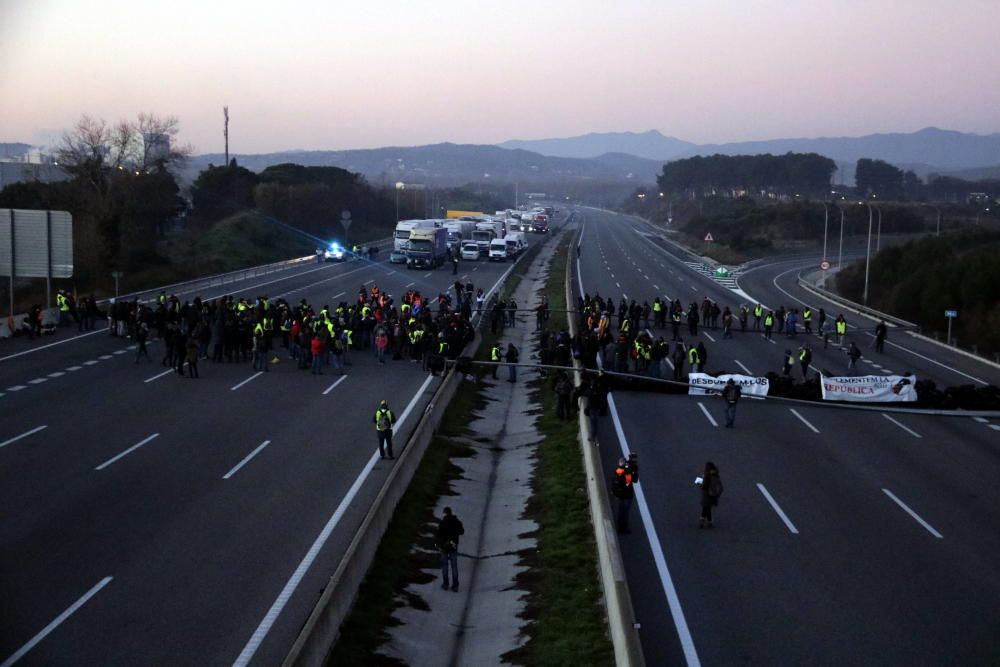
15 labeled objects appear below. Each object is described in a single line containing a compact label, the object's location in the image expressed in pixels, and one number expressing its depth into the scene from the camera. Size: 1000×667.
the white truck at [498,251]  83.38
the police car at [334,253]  78.69
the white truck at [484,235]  85.94
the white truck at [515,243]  87.00
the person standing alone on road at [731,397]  26.86
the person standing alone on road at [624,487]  17.83
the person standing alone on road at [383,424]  22.30
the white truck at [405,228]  75.50
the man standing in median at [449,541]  16.28
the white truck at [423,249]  72.12
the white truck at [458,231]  83.94
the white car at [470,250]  84.19
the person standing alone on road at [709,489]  18.38
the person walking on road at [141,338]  32.53
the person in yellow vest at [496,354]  35.22
